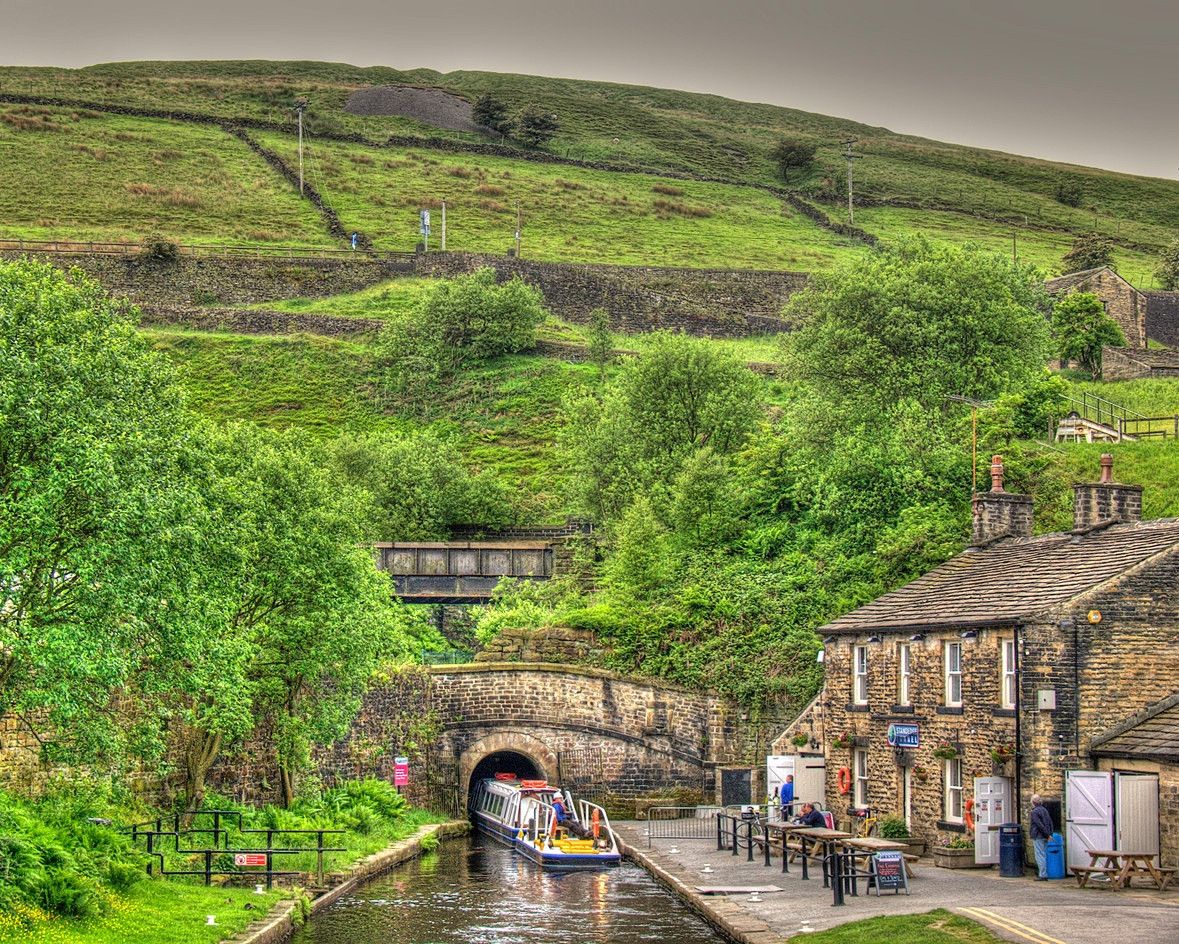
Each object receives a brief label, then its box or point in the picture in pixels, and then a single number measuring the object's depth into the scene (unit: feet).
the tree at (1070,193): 618.03
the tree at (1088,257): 380.99
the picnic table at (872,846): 85.15
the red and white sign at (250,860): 90.48
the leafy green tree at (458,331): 277.44
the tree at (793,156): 576.61
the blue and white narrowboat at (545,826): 111.04
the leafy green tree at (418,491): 197.77
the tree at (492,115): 569.23
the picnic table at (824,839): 89.25
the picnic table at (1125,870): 80.59
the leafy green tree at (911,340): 157.17
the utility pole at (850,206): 482.69
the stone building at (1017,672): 90.07
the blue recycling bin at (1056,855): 87.76
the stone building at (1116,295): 299.58
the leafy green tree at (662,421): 184.24
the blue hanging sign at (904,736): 102.70
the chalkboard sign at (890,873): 84.23
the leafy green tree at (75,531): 70.85
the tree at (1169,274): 374.67
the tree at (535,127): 544.62
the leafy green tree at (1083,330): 251.60
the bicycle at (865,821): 105.19
